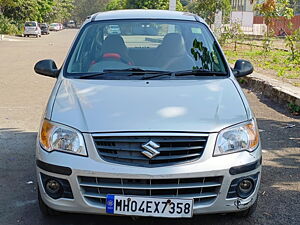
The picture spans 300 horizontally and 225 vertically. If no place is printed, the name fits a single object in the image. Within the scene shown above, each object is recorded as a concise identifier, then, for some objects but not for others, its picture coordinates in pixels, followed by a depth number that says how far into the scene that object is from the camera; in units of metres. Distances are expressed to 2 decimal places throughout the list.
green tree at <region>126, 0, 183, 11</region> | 46.90
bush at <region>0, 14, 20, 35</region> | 46.41
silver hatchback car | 3.17
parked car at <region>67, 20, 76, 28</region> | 113.31
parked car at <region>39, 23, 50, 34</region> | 57.28
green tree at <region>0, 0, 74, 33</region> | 46.97
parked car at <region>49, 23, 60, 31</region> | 75.81
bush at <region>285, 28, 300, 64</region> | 12.42
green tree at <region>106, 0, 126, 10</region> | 64.11
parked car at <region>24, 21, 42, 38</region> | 47.53
